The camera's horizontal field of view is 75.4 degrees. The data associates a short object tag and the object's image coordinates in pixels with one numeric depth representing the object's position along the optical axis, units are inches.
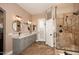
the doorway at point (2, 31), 38.7
